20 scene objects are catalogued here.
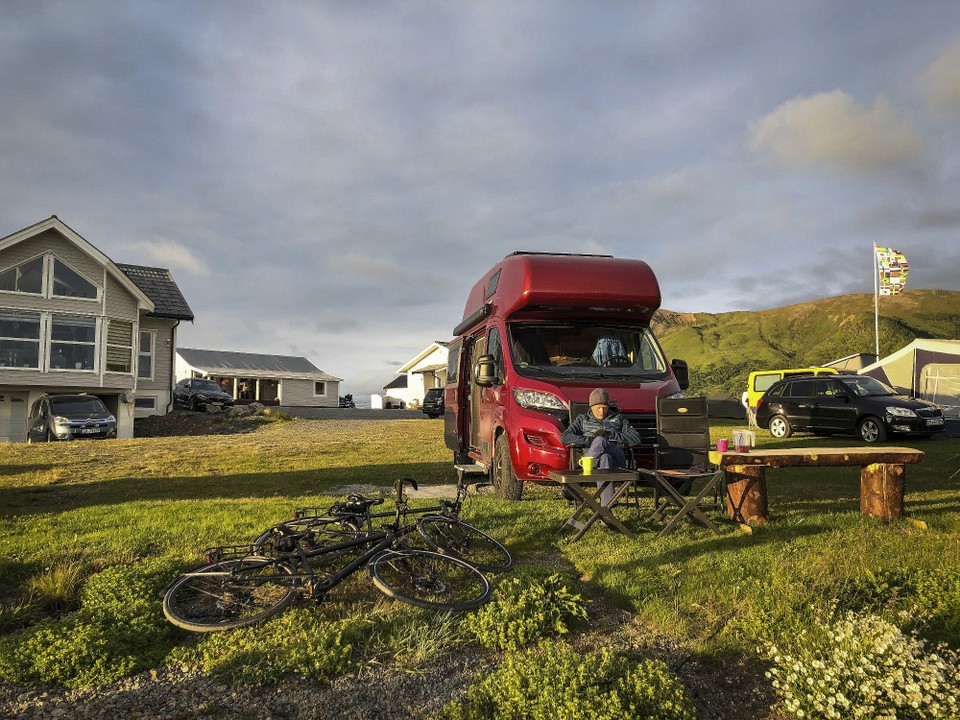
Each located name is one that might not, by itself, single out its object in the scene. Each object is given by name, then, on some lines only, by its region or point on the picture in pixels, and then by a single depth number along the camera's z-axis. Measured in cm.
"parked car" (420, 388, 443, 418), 3506
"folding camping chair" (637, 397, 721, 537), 757
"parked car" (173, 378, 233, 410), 3403
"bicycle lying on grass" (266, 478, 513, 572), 513
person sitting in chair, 693
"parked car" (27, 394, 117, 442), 2117
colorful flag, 3978
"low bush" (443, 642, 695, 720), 315
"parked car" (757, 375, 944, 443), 1641
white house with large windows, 2384
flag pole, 3964
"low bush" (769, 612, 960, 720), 320
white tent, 2050
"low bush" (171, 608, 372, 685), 373
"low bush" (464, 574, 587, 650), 412
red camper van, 778
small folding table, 616
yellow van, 2292
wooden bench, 707
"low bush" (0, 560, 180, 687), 372
